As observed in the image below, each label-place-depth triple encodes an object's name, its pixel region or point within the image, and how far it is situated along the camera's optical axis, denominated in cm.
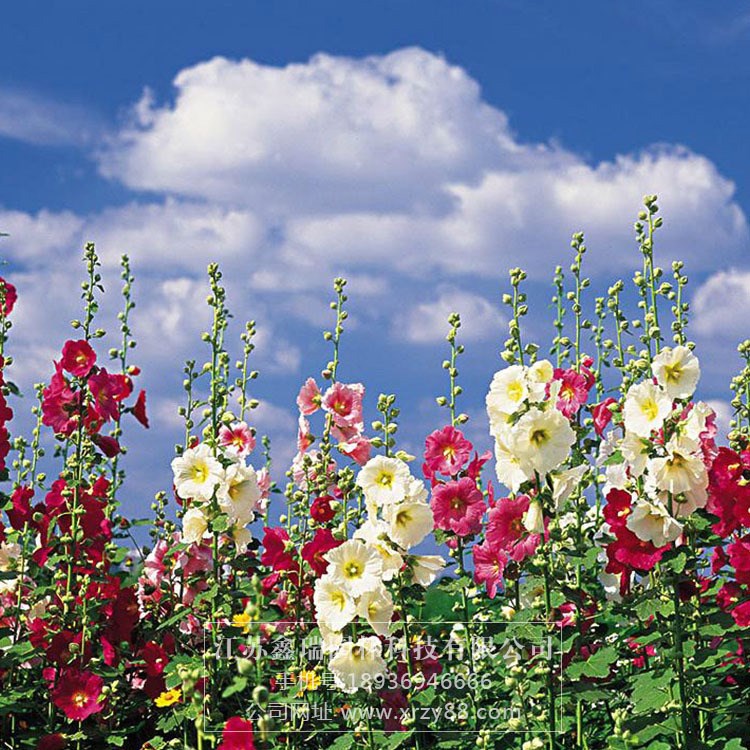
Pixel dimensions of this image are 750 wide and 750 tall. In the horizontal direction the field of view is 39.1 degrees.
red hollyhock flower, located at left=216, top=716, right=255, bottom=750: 290
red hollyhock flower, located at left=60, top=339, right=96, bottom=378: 435
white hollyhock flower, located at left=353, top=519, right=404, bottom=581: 333
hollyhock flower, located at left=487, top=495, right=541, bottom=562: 351
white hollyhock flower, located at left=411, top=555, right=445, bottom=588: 340
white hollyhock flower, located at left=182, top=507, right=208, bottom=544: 383
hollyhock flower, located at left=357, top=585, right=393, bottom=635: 326
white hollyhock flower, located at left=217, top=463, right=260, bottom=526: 379
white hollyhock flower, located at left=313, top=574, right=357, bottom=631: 326
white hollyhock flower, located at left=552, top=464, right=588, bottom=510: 325
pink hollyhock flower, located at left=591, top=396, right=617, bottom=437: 410
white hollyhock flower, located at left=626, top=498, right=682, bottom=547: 335
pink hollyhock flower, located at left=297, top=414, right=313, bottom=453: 439
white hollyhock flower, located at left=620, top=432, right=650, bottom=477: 335
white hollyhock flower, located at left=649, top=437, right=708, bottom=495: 329
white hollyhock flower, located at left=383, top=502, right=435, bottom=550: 334
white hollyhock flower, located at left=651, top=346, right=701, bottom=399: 339
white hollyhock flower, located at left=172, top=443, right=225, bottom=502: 377
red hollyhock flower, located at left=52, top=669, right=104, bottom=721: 409
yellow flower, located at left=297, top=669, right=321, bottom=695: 360
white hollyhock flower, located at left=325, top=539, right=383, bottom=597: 324
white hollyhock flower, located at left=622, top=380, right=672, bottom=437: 333
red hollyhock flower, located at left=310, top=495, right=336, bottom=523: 409
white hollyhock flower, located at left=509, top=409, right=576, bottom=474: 312
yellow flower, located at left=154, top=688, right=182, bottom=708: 381
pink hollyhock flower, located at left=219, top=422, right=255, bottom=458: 441
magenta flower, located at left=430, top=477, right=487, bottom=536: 369
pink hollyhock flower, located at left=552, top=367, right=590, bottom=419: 394
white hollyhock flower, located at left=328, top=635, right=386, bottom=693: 327
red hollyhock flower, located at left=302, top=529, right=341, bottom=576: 380
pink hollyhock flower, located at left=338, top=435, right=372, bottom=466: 415
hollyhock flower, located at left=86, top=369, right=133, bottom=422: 440
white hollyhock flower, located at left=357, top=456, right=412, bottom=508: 335
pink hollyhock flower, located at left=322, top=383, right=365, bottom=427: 425
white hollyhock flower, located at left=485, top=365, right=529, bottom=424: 321
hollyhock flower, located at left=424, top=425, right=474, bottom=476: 382
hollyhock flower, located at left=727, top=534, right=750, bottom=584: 359
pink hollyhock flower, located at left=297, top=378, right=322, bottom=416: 436
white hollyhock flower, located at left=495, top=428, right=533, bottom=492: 321
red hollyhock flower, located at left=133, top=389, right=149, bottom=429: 473
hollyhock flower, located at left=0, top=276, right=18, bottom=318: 463
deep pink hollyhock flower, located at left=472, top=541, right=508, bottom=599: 368
